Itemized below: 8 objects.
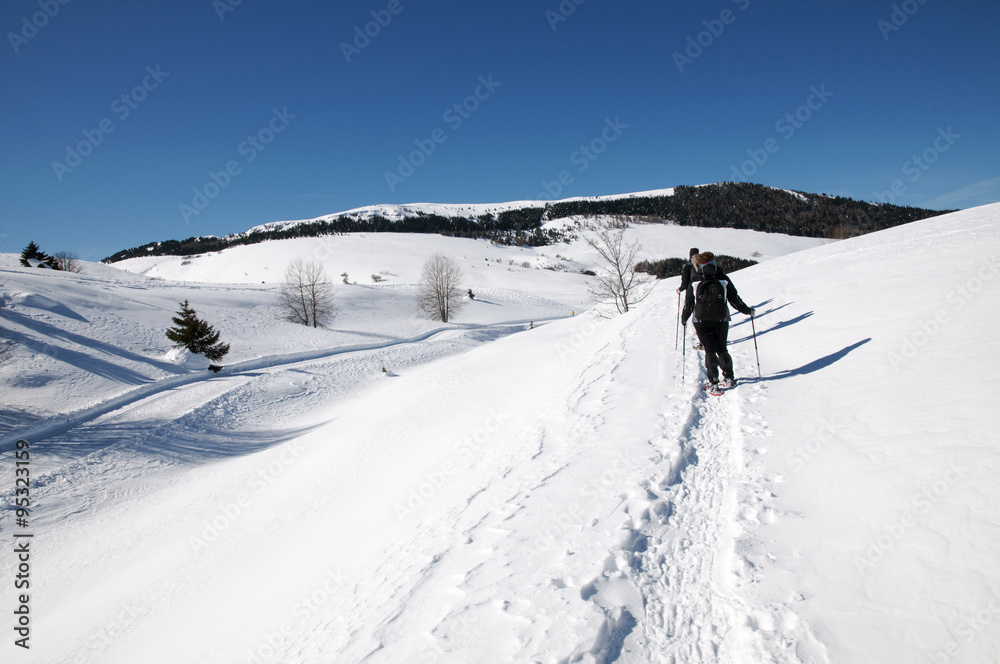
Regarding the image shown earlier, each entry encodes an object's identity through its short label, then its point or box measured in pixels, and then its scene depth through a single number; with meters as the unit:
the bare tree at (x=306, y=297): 40.22
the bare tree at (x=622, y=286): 24.20
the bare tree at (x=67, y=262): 53.20
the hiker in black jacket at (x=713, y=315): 7.14
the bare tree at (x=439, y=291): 47.66
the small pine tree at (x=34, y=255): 45.22
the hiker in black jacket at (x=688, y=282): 8.02
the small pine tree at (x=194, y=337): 23.56
